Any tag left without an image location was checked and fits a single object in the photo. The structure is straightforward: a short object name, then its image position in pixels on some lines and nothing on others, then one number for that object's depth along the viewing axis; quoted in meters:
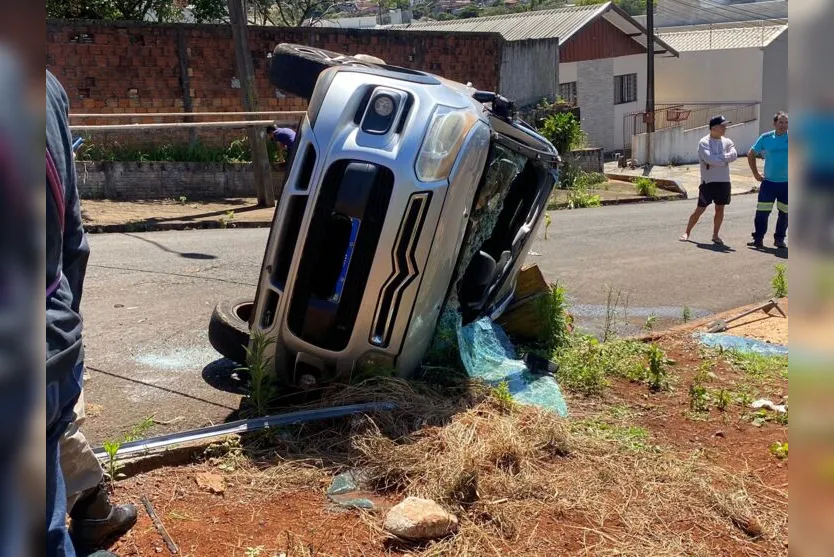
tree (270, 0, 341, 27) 27.61
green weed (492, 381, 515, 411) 4.64
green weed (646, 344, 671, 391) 5.57
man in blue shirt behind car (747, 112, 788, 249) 10.38
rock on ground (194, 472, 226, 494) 3.81
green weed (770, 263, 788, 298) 8.02
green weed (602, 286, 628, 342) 6.69
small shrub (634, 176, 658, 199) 19.86
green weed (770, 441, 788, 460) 4.40
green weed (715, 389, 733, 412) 5.18
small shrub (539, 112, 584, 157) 21.39
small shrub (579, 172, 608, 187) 20.21
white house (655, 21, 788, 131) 34.88
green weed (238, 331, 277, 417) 4.51
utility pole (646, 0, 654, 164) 28.55
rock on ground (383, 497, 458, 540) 3.38
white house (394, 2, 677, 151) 30.22
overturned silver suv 4.59
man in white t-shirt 11.44
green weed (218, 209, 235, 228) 12.73
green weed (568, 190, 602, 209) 17.50
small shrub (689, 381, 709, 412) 5.17
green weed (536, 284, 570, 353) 6.29
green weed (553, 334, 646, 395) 5.52
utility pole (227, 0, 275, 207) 14.21
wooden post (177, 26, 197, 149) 17.06
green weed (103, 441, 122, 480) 3.63
